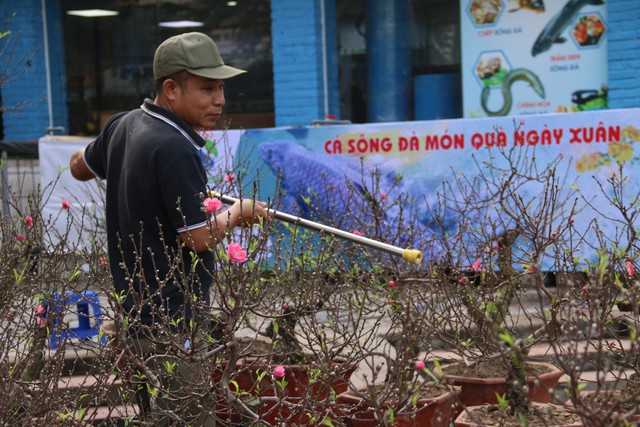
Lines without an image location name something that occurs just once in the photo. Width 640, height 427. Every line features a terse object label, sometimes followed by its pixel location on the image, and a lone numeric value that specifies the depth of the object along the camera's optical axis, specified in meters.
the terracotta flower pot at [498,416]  4.23
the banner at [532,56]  10.70
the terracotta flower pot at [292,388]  3.37
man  3.51
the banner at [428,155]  7.67
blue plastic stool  6.27
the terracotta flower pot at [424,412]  4.57
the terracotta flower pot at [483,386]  4.95
